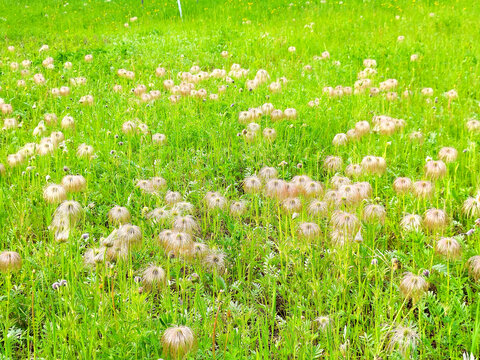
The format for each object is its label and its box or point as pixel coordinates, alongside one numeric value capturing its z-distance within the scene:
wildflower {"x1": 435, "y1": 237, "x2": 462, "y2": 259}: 3.05
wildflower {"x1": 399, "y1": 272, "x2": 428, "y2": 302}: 2.73
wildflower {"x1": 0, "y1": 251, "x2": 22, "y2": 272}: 2.98
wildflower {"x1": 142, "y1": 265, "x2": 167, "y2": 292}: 2.95
